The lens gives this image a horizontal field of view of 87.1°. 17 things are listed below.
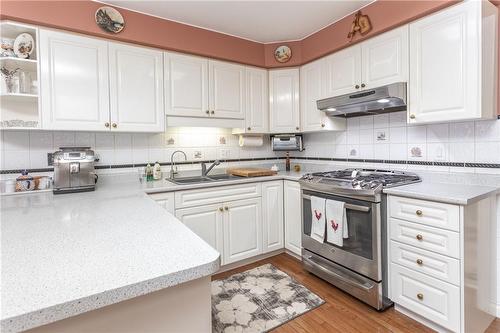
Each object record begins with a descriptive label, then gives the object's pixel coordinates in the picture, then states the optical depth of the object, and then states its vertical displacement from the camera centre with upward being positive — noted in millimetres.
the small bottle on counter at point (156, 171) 2555 -101
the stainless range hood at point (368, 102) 1984 +473
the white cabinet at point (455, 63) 1635 +621
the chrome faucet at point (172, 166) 2670 -59
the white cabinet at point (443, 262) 1530 -661
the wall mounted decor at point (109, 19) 2102 +1158
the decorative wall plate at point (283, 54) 2975 +1199
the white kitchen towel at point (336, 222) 2029 -508
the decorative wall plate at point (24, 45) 1931 +872
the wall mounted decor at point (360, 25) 2210 +1138
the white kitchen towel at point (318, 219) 2215 -518
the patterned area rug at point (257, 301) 1790 -1091
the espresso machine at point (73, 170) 1956 -60
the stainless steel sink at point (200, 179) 2517 -188
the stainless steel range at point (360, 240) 1862 -602
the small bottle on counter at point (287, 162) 3369 -43
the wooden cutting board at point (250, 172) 2734 -132
